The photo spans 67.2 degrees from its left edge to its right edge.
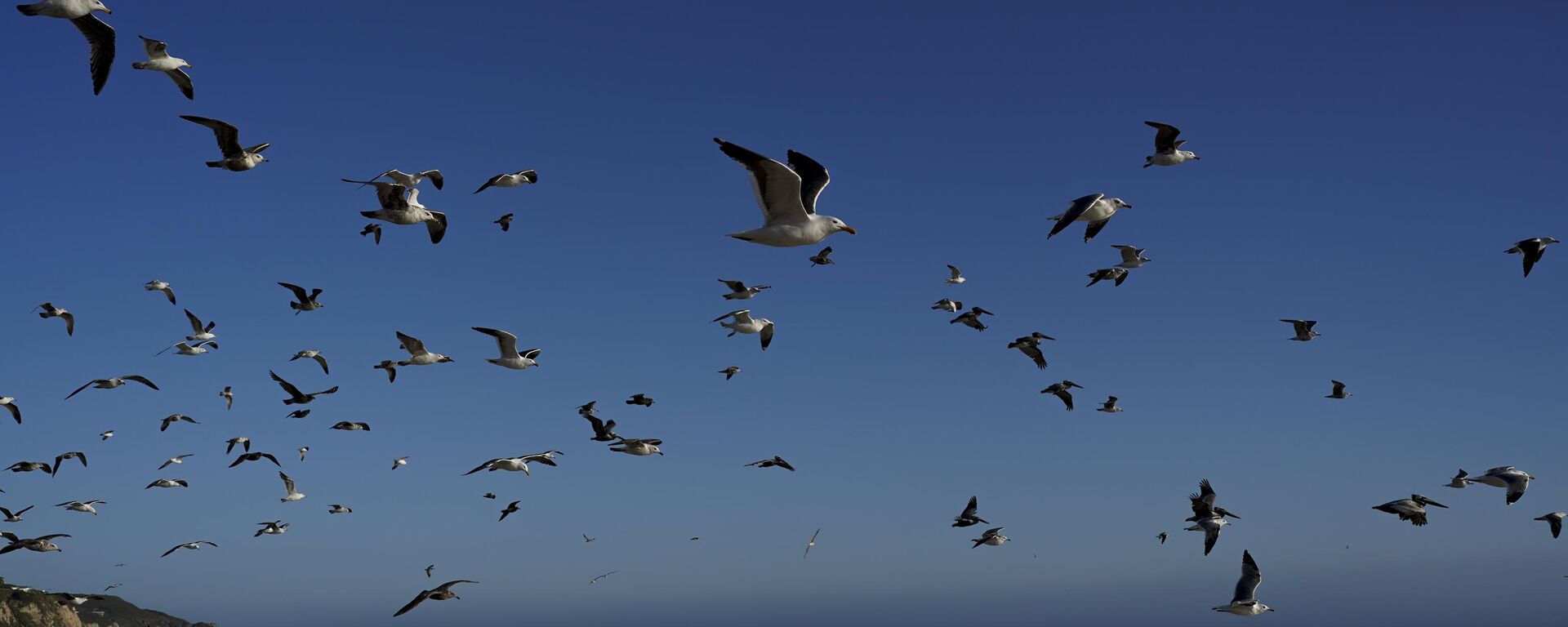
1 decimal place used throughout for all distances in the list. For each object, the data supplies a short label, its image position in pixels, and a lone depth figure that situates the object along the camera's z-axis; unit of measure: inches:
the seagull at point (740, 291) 1284.4
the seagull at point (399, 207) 1011.3
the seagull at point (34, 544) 1203.2
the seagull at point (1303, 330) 1412.4
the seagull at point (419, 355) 1227.9
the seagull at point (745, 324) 1253.7
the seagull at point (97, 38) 801.6
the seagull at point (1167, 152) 1135.6
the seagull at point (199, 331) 1304.1
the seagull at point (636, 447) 1236.3
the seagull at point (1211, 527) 1131.4
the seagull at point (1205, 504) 1173.7
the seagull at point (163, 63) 970.1
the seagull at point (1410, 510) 1059.3
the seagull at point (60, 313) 1327.5
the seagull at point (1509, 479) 1061.1
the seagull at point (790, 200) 708.0
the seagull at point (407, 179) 1026.1
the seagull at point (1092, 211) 976.9
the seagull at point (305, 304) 1232.5
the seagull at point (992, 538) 1284.4
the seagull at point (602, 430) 1230.3
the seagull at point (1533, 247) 1235.2
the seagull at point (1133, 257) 1300.4
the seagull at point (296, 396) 1256.8
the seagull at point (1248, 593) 1050.7
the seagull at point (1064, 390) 1435.8
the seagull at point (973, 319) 1384.1
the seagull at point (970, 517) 1304.1
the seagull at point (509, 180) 1169.4
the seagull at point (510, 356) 1128.8
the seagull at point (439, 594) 939.7
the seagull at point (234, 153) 933.8
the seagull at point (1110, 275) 1333.7
